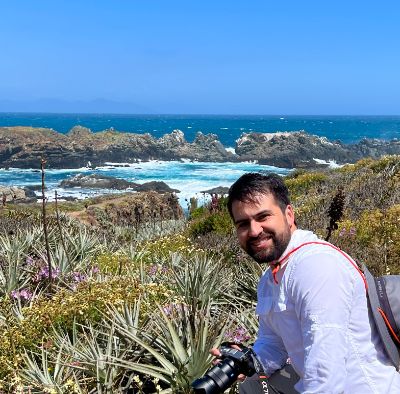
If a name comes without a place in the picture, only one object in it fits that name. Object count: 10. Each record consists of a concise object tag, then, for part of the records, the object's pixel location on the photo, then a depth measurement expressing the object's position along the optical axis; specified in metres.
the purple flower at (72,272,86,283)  6.42
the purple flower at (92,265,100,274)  6.86
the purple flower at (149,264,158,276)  6.93
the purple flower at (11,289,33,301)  5.88
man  1.92
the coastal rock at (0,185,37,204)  32.97
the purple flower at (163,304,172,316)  4.64
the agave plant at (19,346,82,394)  3.81
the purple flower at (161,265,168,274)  6.96
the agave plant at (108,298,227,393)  3.60
